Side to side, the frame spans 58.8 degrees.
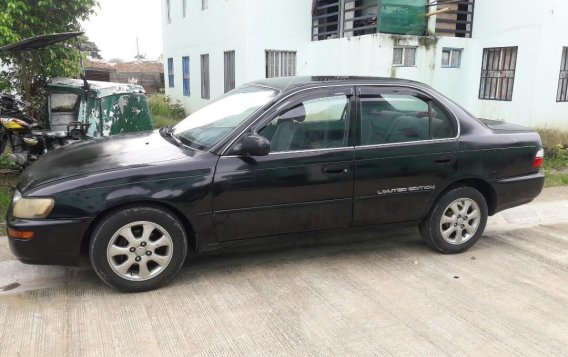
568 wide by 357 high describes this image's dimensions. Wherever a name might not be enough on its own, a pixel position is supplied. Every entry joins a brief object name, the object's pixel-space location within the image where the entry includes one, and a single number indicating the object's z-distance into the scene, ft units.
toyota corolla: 11.70
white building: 35.78
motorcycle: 21.27
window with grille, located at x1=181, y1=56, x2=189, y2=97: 60.16
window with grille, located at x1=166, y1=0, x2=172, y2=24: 64.47
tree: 23.03
